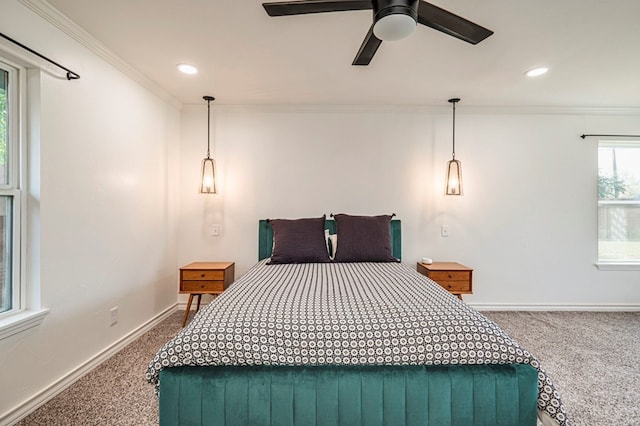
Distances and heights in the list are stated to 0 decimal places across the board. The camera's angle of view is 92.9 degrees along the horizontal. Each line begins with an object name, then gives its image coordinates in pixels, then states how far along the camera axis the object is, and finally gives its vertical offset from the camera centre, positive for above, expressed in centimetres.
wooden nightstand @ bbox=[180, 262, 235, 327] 291 -64
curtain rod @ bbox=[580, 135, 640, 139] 337 +88
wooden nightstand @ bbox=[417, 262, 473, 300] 299 -63
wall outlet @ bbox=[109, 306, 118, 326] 238 -80
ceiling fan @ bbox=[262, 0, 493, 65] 121 +88
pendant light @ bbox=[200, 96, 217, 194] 328 +42
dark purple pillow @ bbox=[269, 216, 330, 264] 284 -27
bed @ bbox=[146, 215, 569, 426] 128 -68
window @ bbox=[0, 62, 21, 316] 170 +11
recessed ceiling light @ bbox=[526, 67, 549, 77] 249 +120
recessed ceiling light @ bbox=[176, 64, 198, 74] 250 +121
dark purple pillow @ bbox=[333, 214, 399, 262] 288 -24
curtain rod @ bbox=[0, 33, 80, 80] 159 +90
